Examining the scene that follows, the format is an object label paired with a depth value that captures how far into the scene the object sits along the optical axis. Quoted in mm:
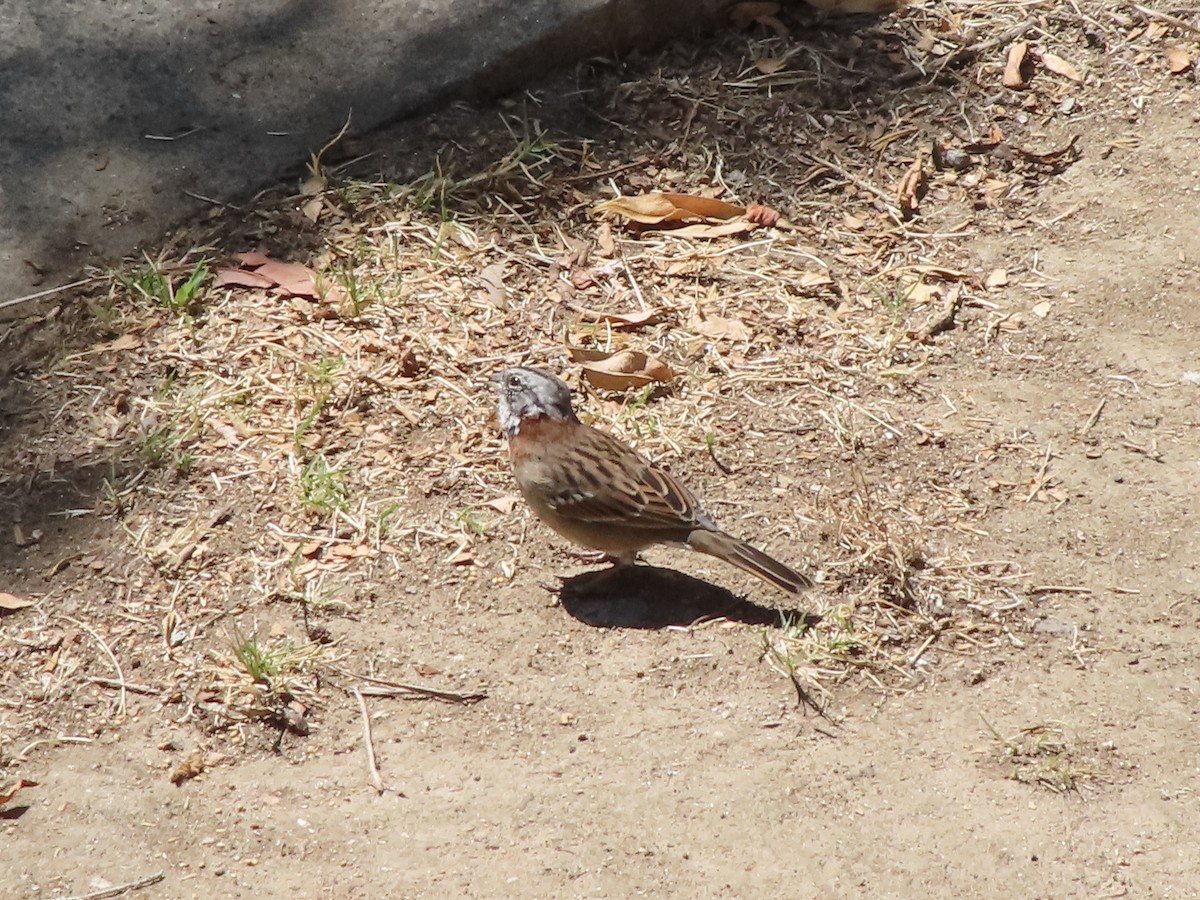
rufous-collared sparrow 11305
